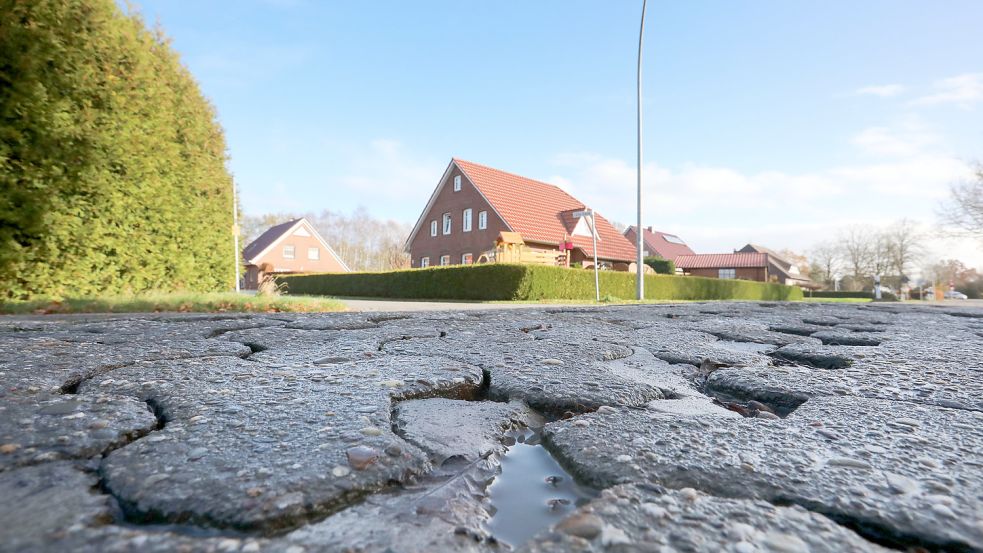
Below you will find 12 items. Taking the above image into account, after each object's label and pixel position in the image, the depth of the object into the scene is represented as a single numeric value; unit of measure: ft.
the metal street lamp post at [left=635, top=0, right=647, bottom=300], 42.16
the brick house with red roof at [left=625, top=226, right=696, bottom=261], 139.69
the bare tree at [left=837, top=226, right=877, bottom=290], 146.00
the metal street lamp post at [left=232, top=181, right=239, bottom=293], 28.45
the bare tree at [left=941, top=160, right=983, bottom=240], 68.76
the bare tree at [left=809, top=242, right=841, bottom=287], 158.40
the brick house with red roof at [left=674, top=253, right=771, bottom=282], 147.23
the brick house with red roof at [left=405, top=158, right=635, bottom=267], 69.41
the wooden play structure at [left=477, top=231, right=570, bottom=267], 52.03
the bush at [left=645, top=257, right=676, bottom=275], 96.22
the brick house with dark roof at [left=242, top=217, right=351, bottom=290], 106.42
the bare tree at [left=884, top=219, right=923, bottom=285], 135.44
